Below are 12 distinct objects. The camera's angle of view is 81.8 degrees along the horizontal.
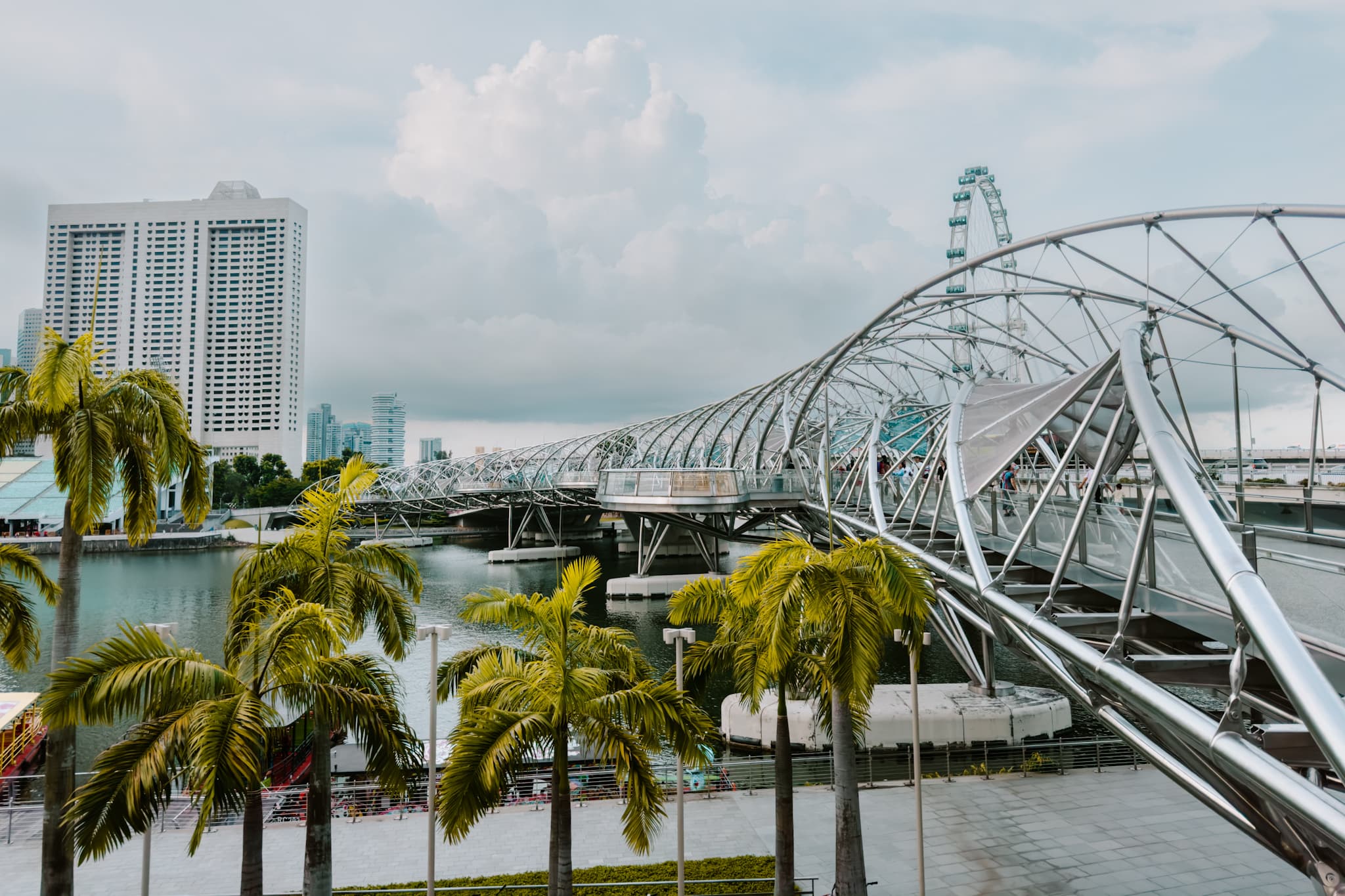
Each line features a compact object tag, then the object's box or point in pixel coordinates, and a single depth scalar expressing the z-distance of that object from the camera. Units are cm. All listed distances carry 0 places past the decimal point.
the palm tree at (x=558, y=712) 1079
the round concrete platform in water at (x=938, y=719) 2452
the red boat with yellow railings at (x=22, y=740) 2186
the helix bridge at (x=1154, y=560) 720
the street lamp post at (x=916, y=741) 1418
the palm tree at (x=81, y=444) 1143
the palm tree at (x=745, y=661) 1346
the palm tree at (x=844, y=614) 1261
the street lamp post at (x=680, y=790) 1345
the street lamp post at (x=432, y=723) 1318
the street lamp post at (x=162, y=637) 1155
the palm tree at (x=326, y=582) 1180
